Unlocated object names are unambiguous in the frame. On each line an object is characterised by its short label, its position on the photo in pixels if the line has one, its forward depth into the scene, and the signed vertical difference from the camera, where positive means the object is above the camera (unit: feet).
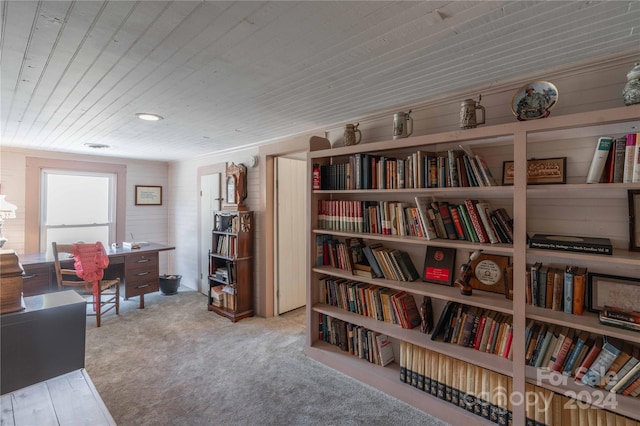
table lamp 11.80 +0.05
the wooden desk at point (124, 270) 11.66 -2.52
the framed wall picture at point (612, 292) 5.17 -1.35
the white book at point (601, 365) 4.98 -2.50
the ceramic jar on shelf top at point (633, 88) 4.67 +1.98
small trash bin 15.34 -3.67
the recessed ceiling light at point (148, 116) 8.61 +2.78
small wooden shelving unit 12.09 -2.04
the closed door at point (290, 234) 12.44 -0.90
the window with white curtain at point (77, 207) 14.66 +0.25
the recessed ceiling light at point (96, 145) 12.89 +2.88
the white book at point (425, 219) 6.97 -0.12
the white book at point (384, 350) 8.16 -3.70
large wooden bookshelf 5.13 -0.15
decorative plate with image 5.52 +2.12
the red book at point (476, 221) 6.40 -0.15
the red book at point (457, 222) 6.82 -0.18
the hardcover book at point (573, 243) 5.01 -0.50
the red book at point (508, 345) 6.12 -2.64
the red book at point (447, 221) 6.95 -0.16
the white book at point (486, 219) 6.27 -0.11
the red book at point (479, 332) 6.52 -2.54
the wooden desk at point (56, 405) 3.55 -2.40
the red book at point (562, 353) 5.39 -2.49
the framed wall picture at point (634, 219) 5.12 -0.08
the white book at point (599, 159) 5.06 +0.95
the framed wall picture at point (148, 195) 17.35 +0.99
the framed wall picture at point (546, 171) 5.77 +0.85
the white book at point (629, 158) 4.82 +0.92
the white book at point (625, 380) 4.83 -2.66
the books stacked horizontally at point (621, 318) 4.82 -1.67
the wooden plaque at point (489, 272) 6.66 -1.31
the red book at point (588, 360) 5.18 -2.50
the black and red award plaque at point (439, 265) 7.34 -1.26
